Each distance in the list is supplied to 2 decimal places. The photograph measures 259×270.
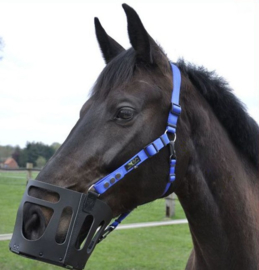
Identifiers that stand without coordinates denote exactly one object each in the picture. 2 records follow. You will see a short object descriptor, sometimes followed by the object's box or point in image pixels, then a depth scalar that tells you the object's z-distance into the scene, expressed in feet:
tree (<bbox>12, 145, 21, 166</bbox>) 73.05
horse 6.33
